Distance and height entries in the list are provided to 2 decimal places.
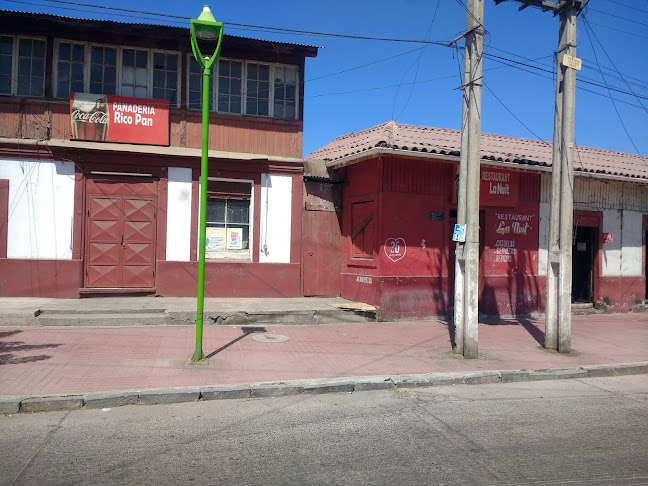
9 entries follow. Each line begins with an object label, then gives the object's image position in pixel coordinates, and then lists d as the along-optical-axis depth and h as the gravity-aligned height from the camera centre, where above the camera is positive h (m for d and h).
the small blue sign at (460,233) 8.52 +0.33
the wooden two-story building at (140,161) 11.70 +1.95
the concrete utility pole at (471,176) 8.54 +1.29
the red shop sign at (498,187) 12.59 +1.65
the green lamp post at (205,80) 7.36 +2.42
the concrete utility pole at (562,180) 9.24 +1.37
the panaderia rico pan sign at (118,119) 11.84 +2.88
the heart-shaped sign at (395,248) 11.90 +0.06
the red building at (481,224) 11.94 +0.76
